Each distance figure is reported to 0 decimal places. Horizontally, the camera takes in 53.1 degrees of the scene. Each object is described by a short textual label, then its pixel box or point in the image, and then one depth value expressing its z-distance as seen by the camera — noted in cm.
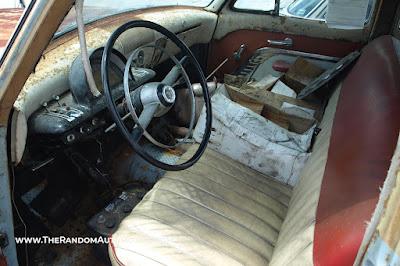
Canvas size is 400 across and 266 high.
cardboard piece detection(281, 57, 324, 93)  264
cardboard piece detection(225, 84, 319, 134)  216
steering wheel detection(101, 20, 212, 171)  148
